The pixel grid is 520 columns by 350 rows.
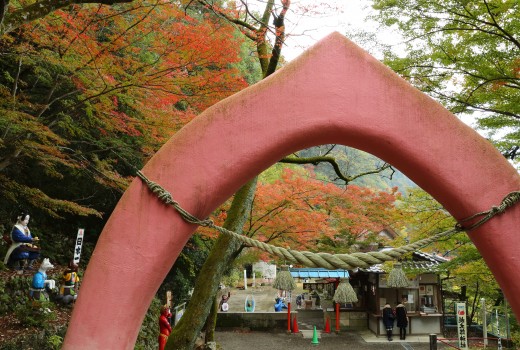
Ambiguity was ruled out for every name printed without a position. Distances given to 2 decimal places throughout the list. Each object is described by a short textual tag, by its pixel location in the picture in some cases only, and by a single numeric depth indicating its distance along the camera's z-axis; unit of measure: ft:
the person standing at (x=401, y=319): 47.26
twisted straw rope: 6.93
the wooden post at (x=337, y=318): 53.57
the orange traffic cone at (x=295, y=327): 53.47
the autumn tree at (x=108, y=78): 19.42
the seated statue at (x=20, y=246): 28.91
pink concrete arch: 7.16
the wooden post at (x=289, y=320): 53.67
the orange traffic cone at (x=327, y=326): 53.26
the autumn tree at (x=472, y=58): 18.83
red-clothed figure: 26.96
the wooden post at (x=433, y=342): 36.70
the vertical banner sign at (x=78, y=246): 30.40
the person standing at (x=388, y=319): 47.98
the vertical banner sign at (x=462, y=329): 35.88
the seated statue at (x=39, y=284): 26.32
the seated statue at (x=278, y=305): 58.95
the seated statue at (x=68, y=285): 28.89
